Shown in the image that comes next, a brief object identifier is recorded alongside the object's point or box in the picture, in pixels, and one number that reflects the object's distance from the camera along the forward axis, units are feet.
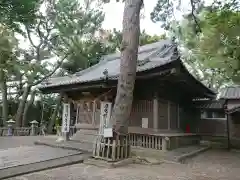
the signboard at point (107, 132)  18.75
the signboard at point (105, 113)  25.56
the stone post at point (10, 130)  43.71
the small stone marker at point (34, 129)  47.36
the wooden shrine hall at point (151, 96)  24.05
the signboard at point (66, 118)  30.72
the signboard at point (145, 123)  26.29
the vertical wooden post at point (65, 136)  30.76
